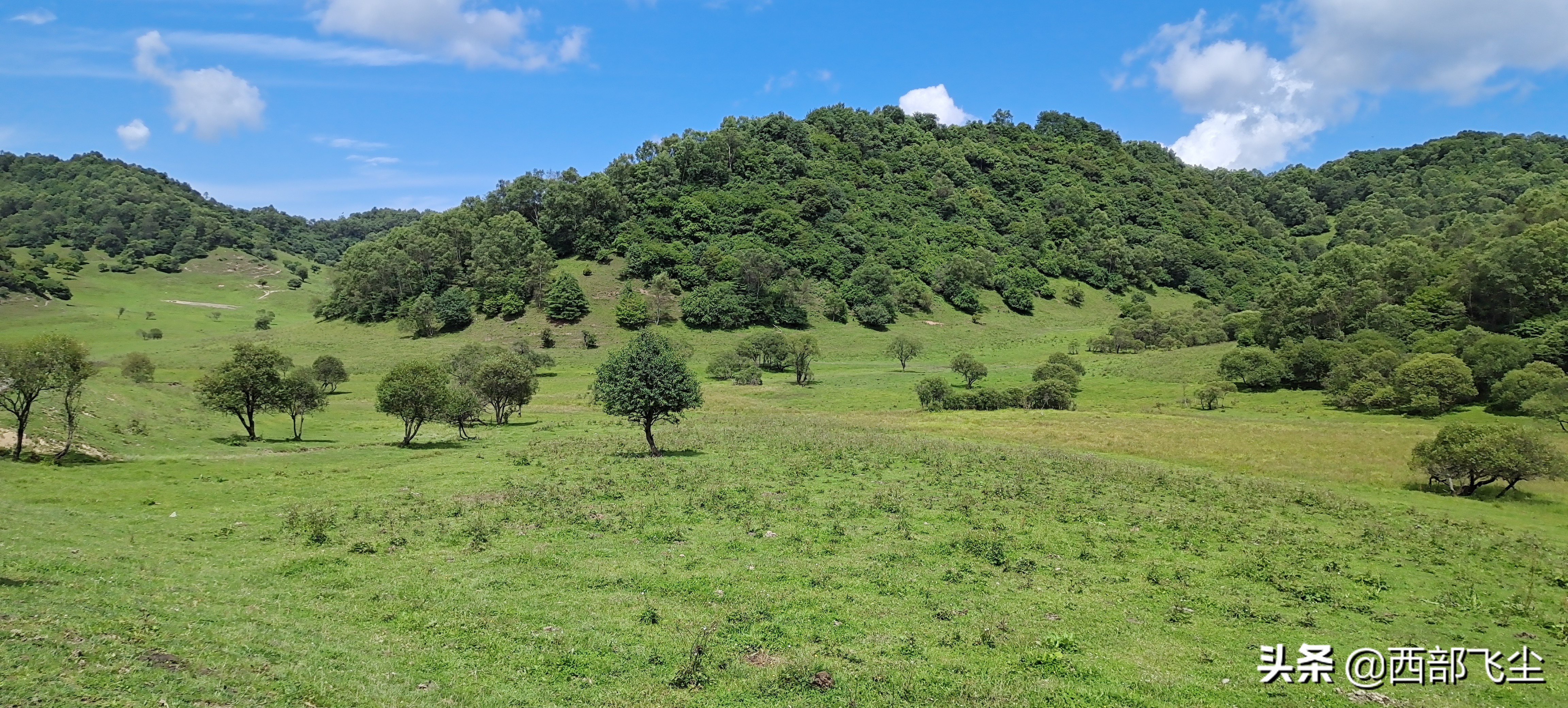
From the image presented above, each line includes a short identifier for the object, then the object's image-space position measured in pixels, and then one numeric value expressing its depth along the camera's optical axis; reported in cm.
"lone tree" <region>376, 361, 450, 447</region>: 4894
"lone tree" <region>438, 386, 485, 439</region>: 5366
